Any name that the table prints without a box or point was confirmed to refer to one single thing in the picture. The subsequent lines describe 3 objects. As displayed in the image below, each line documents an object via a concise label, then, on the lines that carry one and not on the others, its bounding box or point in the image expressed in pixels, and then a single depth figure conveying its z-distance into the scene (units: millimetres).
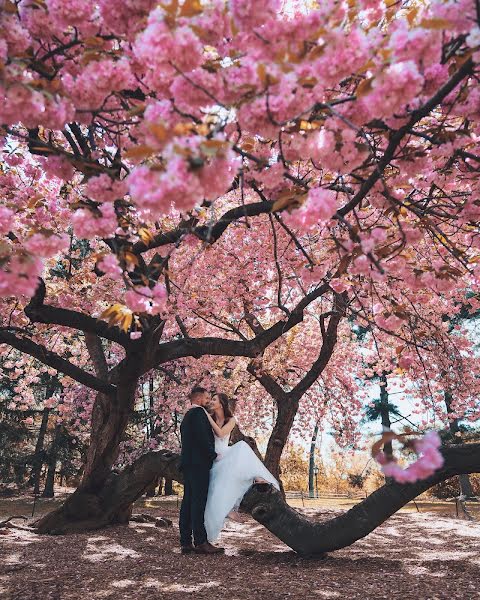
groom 4652
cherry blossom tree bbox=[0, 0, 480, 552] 1685
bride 4645
